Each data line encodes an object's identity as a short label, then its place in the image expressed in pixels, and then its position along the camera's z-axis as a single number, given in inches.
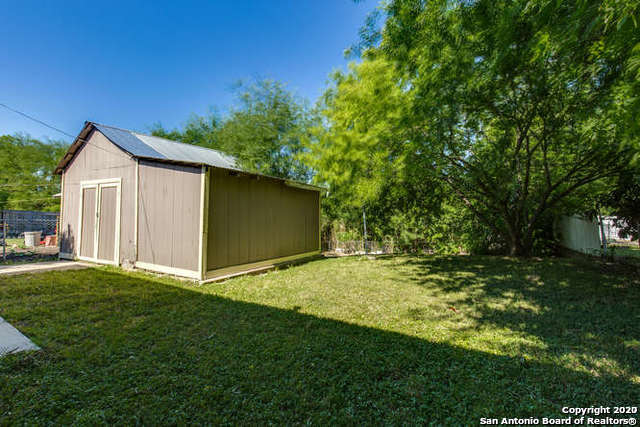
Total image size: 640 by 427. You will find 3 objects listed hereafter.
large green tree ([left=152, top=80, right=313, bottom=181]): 440.8
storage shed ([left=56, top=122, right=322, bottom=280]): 223.1
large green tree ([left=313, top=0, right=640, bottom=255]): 122.5
